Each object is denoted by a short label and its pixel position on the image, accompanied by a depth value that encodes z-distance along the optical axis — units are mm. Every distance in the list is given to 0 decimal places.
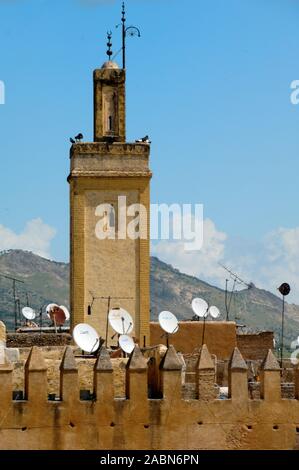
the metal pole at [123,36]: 65938
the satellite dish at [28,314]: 69388
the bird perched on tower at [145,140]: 64375
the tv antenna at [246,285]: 71412
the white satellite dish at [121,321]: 59000
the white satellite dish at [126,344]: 54844
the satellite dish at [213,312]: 63281
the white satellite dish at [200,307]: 61219
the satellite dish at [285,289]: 65188
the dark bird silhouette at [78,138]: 64125
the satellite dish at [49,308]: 68906
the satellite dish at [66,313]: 68625
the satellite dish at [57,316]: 67750
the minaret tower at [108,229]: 63719
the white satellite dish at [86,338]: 54625
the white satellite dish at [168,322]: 58031
